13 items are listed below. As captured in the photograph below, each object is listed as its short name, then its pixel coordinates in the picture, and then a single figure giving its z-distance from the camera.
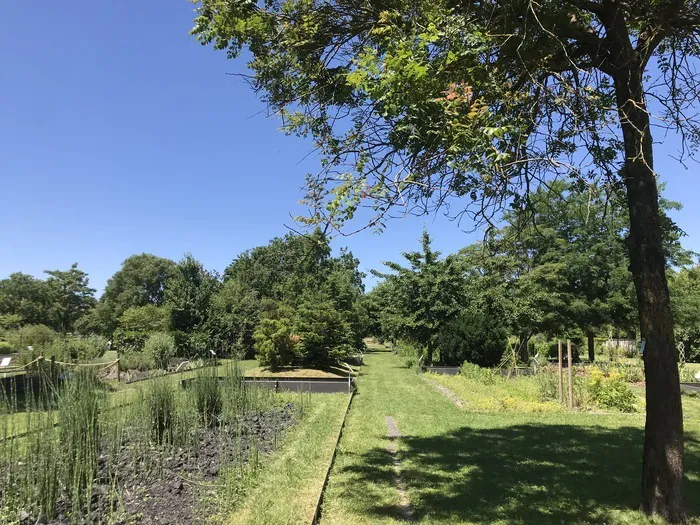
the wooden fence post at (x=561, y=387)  10.35
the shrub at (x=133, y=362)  14.85
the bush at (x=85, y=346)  9.22
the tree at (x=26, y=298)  55.66
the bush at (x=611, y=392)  10.03
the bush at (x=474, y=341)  16.84
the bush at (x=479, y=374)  13.36
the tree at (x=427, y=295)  17.97
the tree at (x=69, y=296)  59.75
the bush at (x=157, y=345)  15.65
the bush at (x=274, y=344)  13.59
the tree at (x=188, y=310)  22.58
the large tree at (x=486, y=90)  3.39
